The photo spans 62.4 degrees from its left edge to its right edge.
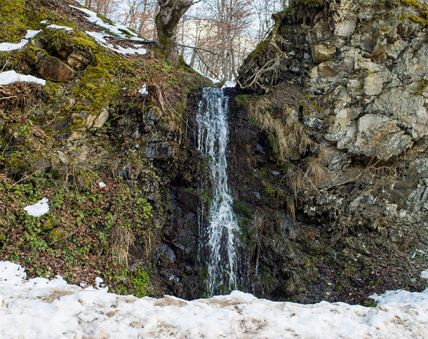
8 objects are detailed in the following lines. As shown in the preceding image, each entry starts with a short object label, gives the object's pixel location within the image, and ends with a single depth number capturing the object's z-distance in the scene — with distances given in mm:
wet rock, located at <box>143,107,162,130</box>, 7105
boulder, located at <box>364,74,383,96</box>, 8328
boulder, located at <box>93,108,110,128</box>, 6711
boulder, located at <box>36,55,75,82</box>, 6750
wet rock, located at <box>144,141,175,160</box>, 7129
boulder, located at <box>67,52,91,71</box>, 7156
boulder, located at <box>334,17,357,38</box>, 8664
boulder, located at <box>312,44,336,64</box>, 8656
